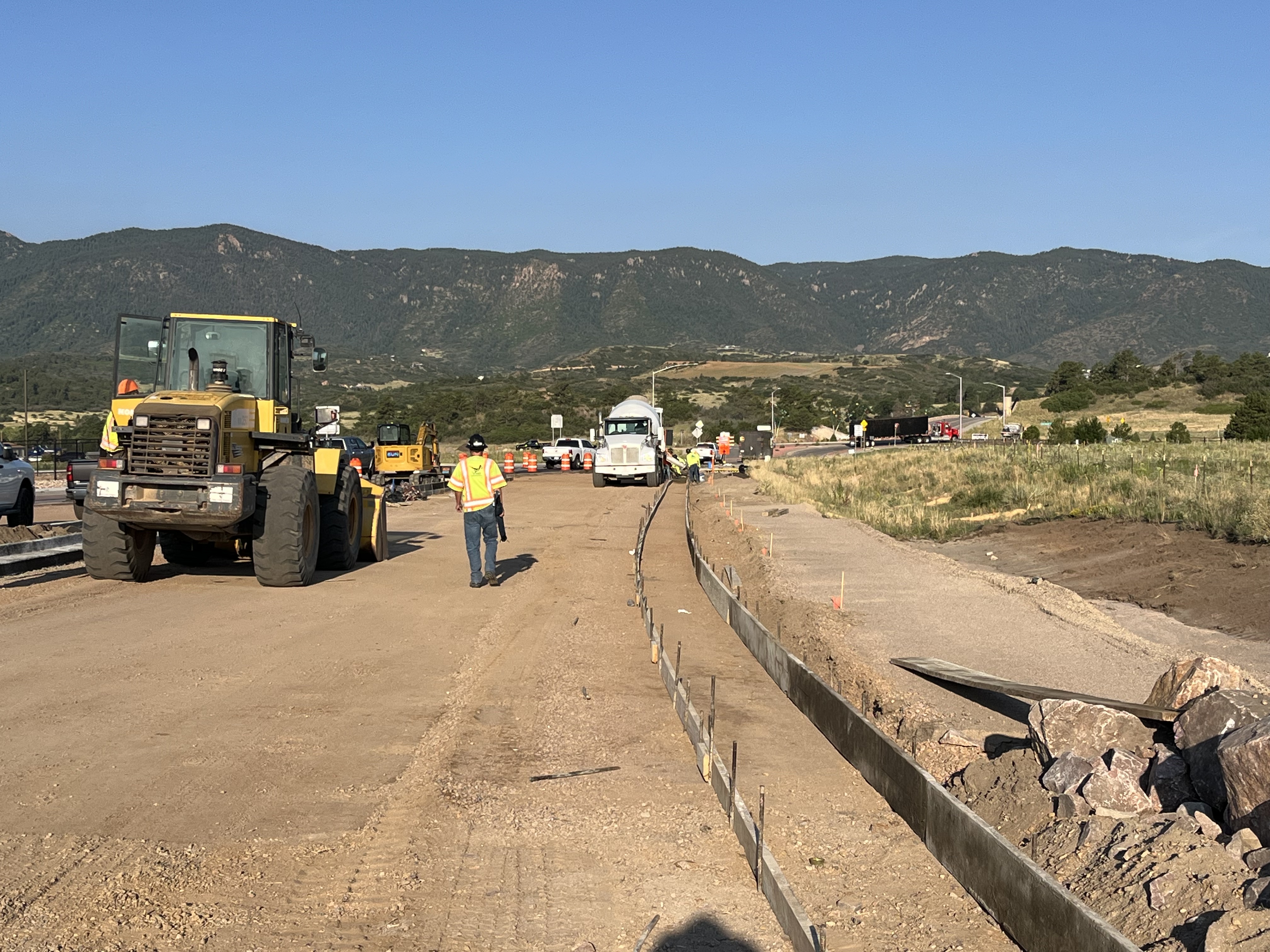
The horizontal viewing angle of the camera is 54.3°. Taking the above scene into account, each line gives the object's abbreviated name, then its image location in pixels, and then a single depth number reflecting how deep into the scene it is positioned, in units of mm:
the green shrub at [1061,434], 69188
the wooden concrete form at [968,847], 4934
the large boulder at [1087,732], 7109
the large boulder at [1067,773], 6652
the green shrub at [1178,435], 59125
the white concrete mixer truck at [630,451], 44281
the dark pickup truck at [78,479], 24828
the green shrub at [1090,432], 65375
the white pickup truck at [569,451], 59688
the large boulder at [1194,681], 7531
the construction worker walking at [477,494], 16078
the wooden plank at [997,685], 7504
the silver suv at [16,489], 22047
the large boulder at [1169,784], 6473
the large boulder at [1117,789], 6387
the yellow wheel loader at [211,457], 14445
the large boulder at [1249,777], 5691
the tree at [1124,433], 64625
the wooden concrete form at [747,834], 5090
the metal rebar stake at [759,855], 5801
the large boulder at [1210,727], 6332
